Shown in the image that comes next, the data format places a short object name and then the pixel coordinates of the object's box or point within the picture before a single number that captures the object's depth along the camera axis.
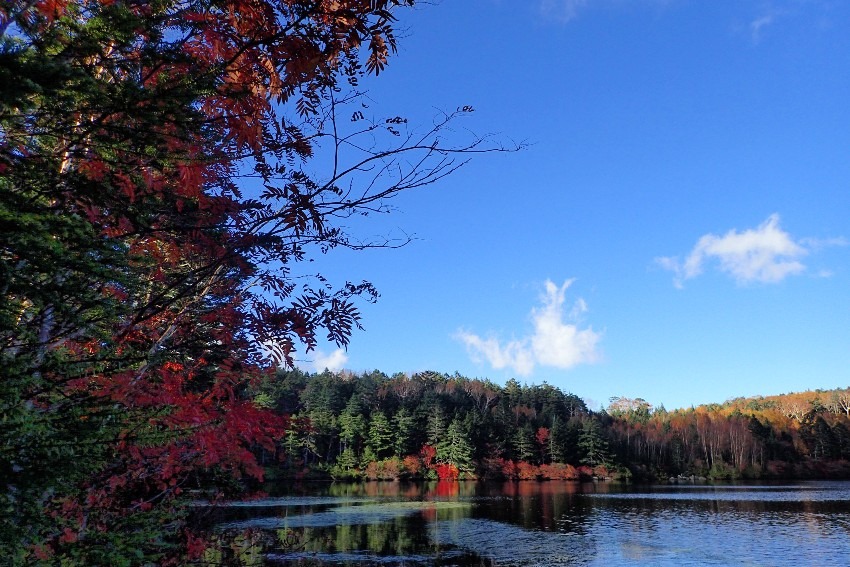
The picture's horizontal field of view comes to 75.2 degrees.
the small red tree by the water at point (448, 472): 65.69
